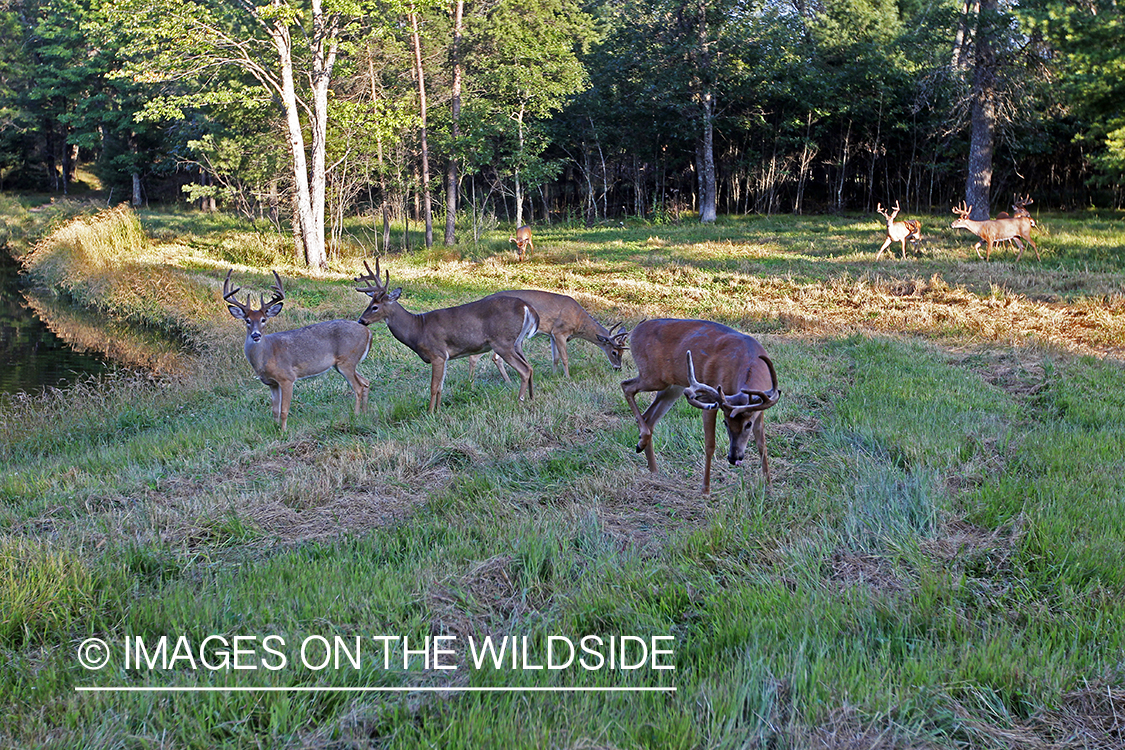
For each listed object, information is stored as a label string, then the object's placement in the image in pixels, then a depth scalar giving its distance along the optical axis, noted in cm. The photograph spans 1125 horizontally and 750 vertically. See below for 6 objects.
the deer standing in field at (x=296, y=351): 898
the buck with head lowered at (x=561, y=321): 1026
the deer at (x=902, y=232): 2038
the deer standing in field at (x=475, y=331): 944
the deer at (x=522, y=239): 2374
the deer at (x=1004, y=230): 1898
